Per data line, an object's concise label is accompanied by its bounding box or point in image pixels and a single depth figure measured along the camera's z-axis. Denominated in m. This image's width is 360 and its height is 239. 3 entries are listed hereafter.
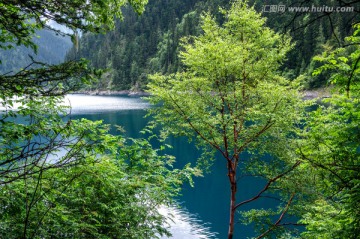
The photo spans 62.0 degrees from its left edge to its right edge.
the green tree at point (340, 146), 4.92
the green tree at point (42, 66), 4.25
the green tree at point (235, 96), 11.82
